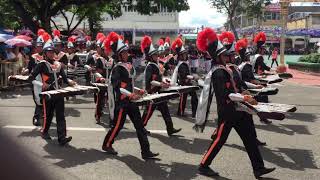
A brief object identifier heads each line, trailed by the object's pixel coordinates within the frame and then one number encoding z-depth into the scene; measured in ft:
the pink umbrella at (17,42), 55.35
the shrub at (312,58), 89.76
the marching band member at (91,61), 38.81
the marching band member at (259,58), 35.14
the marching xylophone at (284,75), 35.53
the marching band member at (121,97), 22.63
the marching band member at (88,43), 49.53
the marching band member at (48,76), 26.78
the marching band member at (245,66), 29.96
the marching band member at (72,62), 45.50
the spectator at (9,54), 55.86
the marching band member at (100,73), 33.63
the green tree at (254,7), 146.08
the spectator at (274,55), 112.27
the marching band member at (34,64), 28.94
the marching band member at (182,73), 34.83
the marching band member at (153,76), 28.14
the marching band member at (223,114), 19.38
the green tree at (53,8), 78.48
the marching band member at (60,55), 38.03
